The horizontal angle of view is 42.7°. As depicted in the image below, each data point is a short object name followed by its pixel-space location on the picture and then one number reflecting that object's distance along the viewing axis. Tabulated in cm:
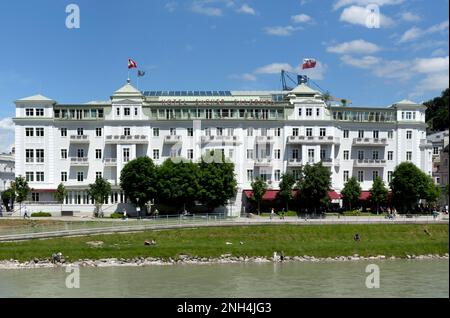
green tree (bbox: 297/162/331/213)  8212
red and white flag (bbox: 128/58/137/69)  9269
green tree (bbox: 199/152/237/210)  7962
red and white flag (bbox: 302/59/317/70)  9344
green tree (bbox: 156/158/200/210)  7862
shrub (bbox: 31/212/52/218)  8206
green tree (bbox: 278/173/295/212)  8469
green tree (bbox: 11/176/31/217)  8356
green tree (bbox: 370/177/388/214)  8753
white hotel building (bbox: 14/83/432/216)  8931
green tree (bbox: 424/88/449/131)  13475
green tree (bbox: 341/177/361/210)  8712
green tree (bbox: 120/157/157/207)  8106
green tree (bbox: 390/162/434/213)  8625
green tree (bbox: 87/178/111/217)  8381
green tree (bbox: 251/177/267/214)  8431
